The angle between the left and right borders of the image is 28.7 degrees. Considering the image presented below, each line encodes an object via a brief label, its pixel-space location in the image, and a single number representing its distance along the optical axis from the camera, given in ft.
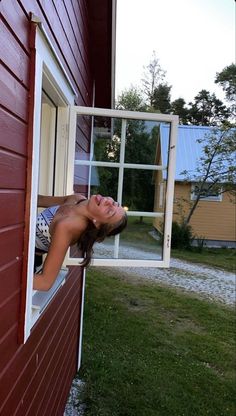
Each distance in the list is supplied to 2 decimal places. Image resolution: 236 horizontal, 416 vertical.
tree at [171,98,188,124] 133.51
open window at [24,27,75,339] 5.91
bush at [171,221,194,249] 49.73
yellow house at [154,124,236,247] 54.85
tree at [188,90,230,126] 132.98
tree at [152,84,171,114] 127.03
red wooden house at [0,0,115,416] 4.92
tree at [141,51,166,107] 126.11
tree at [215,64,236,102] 126.11
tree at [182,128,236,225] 50.42
